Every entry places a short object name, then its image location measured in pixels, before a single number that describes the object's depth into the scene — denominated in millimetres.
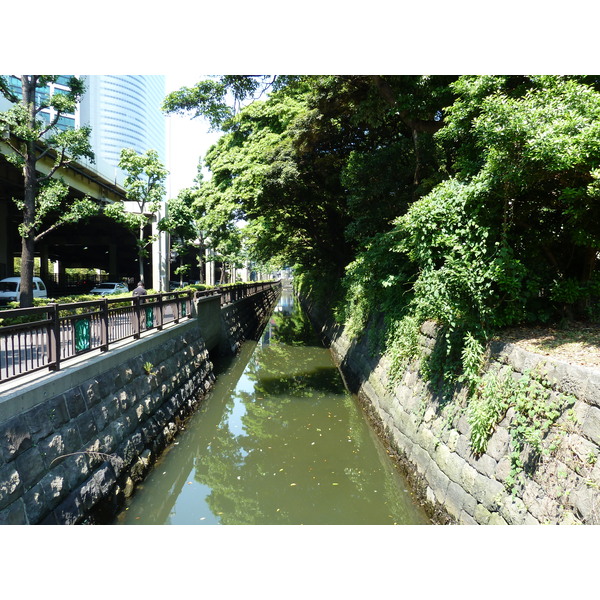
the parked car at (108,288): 28298
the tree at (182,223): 23152
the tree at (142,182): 20953
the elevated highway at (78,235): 18830
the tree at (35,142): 12453
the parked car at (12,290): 19062
